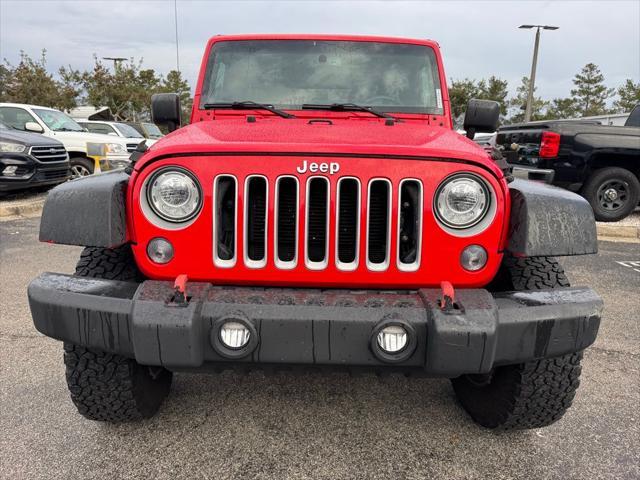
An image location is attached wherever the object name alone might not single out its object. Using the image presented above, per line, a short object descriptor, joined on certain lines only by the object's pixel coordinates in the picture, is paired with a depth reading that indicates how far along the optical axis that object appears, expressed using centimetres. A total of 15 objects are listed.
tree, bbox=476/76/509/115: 3391
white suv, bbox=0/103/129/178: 1016
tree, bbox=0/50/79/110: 2802
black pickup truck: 704
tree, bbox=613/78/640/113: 3238
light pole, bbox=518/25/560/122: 2033
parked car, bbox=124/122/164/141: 1635
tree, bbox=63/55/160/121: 3203
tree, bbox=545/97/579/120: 3594
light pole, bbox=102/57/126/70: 3306
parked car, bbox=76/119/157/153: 1380
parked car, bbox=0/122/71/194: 838
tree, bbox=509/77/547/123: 3534
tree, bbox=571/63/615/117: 3547
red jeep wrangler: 173
